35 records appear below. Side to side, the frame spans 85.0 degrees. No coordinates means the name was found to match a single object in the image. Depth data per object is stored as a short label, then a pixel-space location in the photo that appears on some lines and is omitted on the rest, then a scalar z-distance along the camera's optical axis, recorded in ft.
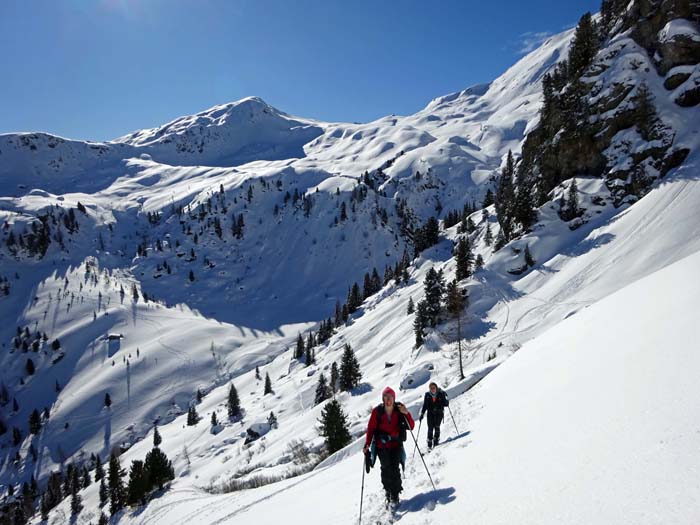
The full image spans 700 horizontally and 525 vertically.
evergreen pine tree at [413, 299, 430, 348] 177.88
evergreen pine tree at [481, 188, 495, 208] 359.70
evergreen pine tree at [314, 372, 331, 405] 180.88
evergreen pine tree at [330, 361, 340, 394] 183.50
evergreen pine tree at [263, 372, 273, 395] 247.33
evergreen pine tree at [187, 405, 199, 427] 262.59
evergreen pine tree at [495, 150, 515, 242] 209.15
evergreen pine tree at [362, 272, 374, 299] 353.10
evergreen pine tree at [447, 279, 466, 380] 115.11
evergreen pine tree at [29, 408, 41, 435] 333.21
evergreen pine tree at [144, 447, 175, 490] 128.77
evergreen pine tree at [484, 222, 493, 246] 234.79
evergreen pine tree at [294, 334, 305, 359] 303.27
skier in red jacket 26.04
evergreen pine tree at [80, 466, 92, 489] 247.29
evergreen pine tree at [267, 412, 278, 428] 181.12
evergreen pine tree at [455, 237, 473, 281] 200.64
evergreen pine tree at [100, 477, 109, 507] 188.25
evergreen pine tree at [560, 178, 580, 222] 179.83
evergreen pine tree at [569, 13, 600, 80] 210.79
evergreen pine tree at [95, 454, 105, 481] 215.67
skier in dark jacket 41.52
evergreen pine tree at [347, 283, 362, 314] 330.75
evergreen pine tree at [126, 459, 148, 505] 126.82
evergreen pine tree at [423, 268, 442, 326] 177.68
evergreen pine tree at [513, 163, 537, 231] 191.83
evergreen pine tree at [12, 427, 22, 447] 335.26
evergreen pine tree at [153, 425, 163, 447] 240.32
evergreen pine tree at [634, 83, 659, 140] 169.78
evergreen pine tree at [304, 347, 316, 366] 262.67
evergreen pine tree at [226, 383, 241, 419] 236.30
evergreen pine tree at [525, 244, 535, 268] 177.27
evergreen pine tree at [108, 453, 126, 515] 151.89
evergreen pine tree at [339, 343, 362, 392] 172.45
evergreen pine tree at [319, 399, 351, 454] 90.94
